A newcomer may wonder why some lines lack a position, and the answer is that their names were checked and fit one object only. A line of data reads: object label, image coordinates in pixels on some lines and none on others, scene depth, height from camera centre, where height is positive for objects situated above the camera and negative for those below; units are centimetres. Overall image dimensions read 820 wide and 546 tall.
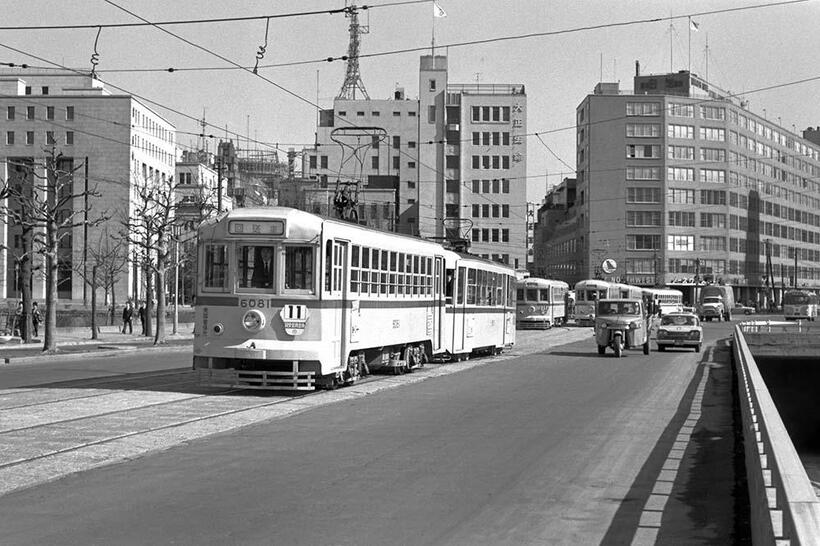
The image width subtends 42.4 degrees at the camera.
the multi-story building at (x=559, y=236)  12781 +790
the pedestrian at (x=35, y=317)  4381 -105
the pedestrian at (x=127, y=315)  5216 -112
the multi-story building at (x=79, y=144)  9119 +1320
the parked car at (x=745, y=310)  11956 -149
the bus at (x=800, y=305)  8981 -68
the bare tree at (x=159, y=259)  4246 +148
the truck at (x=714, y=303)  9525 -58
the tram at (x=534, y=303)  6756 -50
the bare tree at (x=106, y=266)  5950 +166
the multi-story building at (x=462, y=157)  11875 +1567
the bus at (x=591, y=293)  7006 +18
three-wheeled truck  3634 -101
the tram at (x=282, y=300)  1875 -11
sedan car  4147 -144
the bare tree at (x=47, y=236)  3328 +192
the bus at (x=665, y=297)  7261 -6
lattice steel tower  12962 +2684
